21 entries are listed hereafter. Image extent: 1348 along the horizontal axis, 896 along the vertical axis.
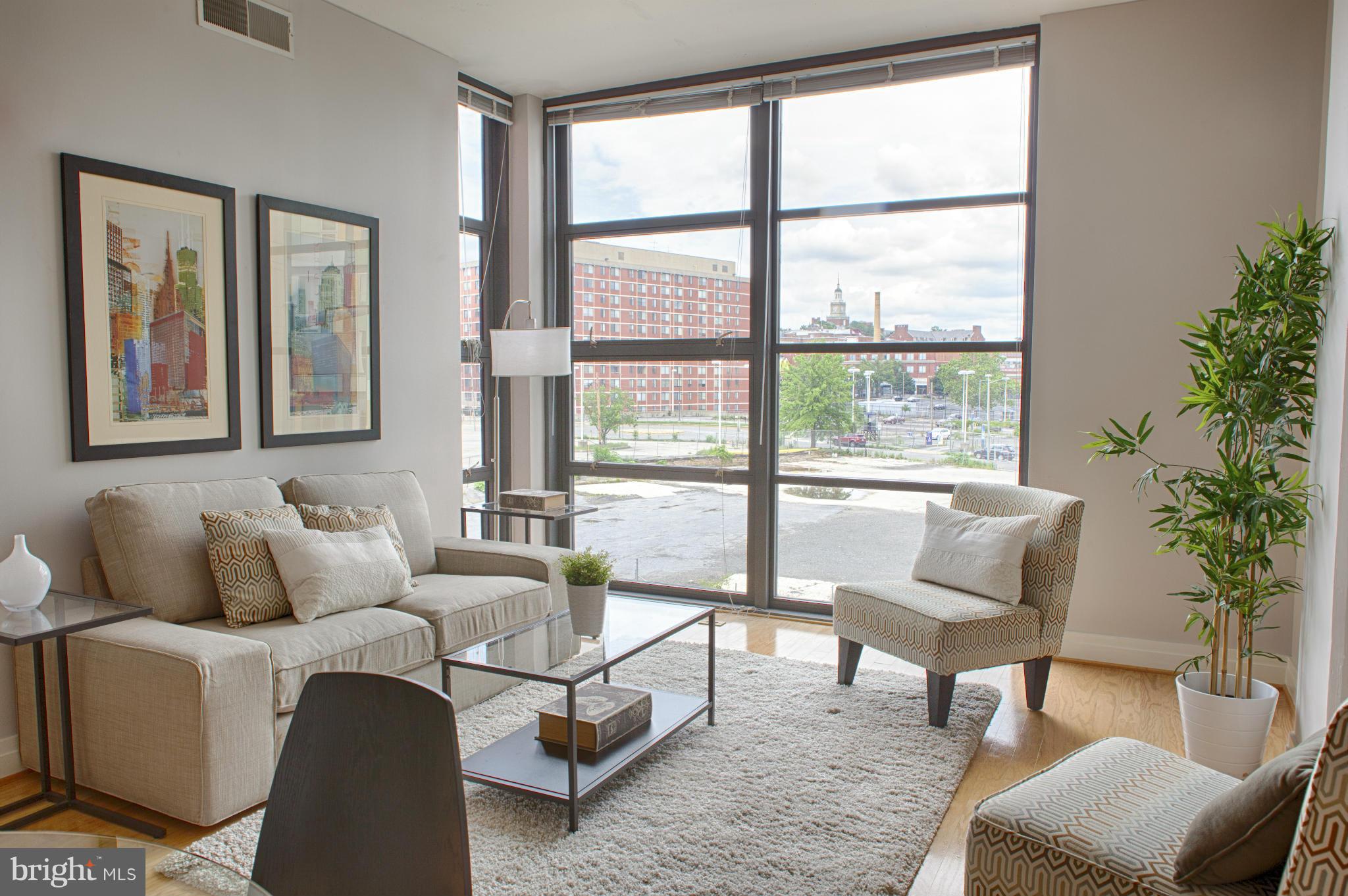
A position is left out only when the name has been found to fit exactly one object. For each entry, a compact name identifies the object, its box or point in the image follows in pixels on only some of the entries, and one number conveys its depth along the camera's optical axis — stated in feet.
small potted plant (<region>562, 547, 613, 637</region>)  9.87
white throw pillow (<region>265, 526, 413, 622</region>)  10.06
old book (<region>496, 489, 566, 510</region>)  14.44
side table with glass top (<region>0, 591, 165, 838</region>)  7.77
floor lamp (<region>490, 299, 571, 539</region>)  14.46
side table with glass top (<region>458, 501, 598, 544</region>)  14.11
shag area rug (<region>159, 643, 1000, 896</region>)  7.48
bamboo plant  9.17
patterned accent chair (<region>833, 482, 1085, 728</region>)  10.57
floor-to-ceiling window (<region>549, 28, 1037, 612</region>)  14.52
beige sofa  8.14
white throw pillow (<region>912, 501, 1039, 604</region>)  11.21
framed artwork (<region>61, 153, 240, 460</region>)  9.92
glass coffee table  8.33
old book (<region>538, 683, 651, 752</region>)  9.04
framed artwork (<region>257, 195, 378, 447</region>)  12.13
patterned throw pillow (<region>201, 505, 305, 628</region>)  9.84
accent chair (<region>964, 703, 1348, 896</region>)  5.23
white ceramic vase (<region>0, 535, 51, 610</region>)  8.07
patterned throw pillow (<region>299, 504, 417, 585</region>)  11.27
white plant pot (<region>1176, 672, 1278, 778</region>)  9.27
